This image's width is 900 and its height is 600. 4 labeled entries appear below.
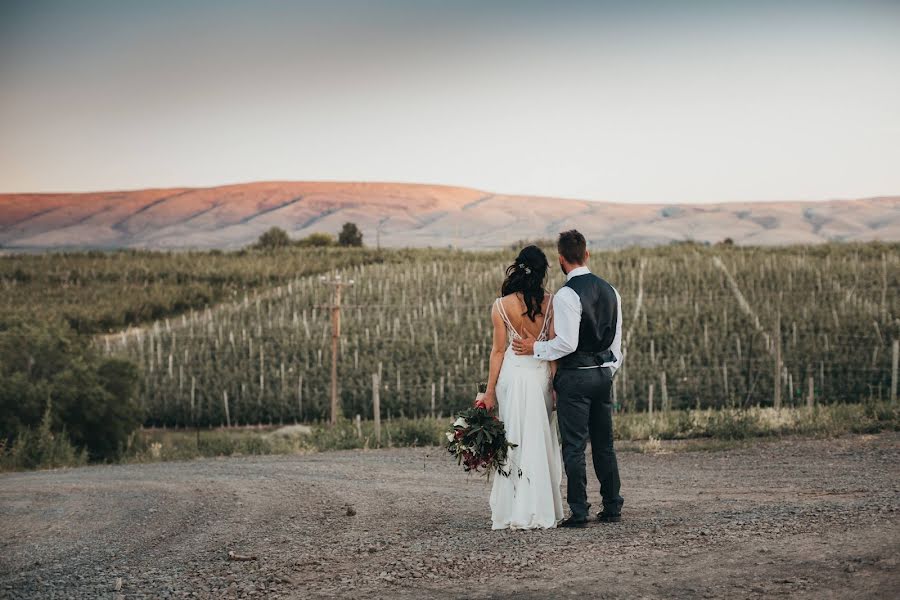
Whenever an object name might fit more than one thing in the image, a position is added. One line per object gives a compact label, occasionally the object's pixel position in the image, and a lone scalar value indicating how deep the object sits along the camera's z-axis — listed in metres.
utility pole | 21.44
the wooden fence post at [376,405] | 16.26
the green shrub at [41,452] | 17.95
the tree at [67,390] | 20.56
